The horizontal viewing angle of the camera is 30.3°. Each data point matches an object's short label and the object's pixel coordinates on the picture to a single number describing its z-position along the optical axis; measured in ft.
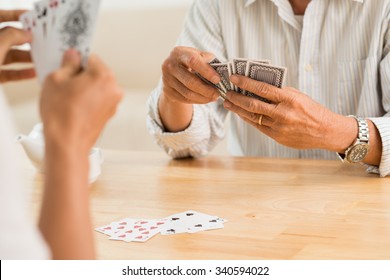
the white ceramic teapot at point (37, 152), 6.57
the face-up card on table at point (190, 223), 4.98
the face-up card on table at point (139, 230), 4.87
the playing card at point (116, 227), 5.03
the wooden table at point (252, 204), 4.60
